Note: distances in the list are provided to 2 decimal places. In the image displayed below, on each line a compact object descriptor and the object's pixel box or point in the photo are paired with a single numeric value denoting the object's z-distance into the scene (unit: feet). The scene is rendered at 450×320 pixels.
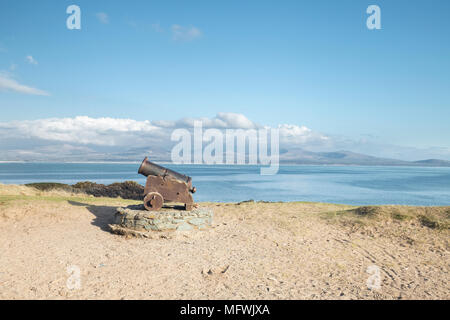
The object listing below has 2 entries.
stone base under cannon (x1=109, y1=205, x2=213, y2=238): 29.48
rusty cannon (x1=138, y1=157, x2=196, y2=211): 31.24
